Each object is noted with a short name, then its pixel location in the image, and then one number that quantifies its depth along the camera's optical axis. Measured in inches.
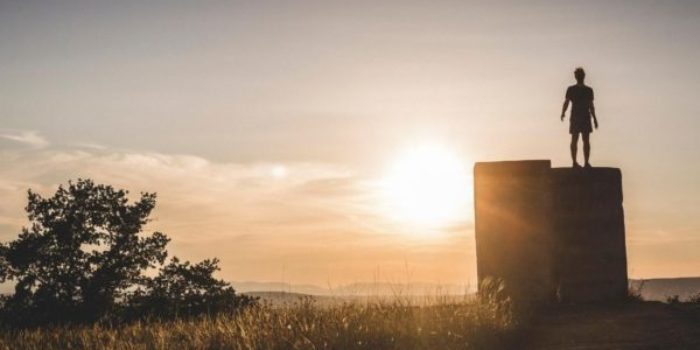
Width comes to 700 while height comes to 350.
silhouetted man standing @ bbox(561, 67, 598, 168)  564.1
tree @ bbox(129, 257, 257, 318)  792.3
